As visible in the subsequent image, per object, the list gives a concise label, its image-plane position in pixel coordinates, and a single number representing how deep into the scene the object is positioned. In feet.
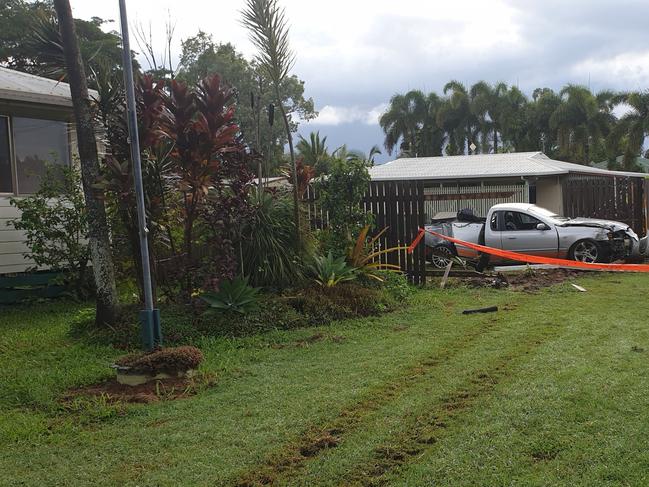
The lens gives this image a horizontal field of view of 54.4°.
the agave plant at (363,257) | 30.83
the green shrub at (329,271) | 28.32
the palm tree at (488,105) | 142.00
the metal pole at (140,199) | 18.49
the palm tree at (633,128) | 115.65
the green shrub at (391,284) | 30.55
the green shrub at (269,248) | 27.45
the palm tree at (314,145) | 79.09
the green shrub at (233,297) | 24.45
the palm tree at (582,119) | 127.44
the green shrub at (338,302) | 26.32
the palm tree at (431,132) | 150.00
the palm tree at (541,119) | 136.87
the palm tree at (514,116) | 140.97
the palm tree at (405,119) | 152.05
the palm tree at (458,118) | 144.36
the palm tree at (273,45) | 27.35
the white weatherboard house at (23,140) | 34.12
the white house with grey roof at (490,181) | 77.51
